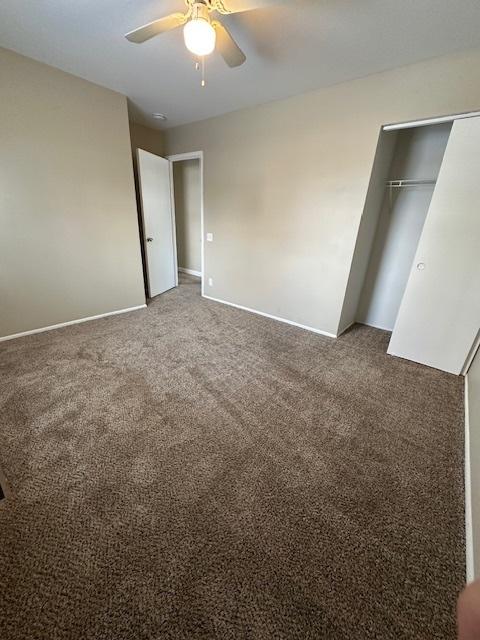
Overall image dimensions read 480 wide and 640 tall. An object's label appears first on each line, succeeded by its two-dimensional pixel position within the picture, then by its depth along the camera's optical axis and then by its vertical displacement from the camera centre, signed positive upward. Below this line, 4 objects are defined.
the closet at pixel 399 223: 2.66 +0.06
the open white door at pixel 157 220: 3.51 -0.06
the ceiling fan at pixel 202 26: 1.33 +1.05
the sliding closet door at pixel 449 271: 2.01 -0.34
